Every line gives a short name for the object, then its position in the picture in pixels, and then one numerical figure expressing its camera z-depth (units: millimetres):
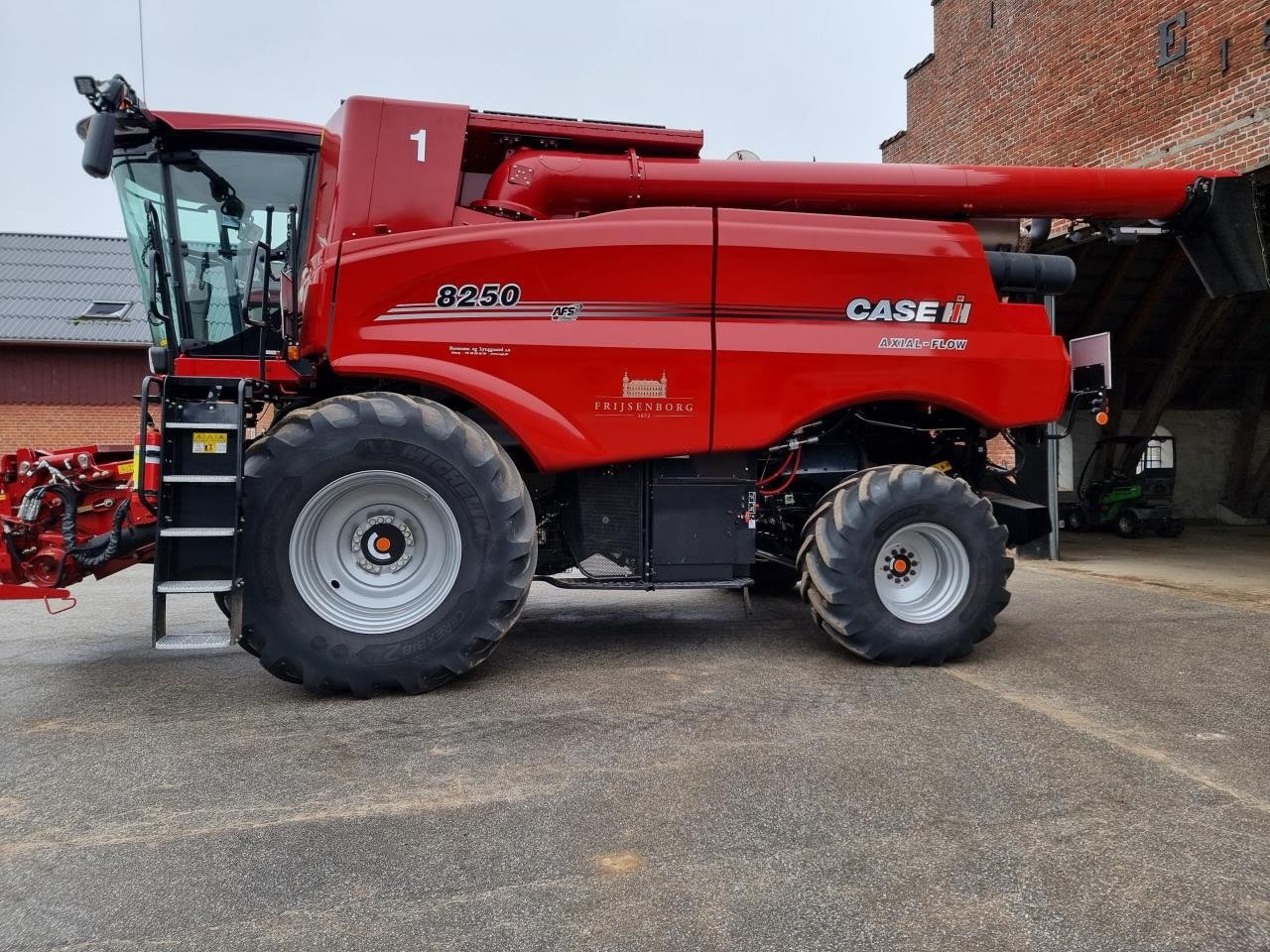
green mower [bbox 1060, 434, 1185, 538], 12930
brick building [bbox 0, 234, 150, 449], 16156
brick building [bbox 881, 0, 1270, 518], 8820
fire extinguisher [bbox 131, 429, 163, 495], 3775
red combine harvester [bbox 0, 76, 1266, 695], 3846
